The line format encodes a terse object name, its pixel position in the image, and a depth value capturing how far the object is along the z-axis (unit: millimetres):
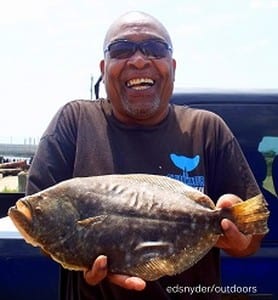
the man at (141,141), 1484
